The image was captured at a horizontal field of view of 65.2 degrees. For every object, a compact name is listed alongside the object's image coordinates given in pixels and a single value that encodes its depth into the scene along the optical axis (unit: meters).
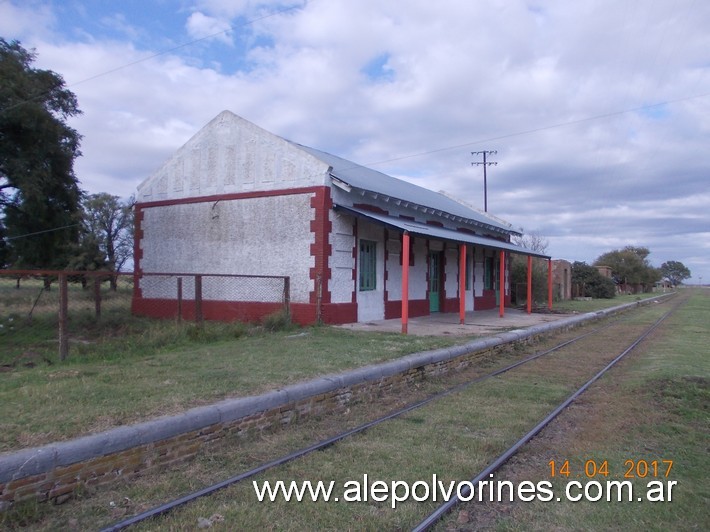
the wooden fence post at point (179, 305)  12.73
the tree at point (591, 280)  53.00
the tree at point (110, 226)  42.25
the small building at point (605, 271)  64.25
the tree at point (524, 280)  32.84
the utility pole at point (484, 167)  47.72
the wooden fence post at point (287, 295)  14.77
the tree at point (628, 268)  87.49
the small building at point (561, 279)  40.35
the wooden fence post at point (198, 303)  12.37
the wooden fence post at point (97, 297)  13.01
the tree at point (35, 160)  16.01
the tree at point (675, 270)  180.07
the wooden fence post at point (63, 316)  9.45
